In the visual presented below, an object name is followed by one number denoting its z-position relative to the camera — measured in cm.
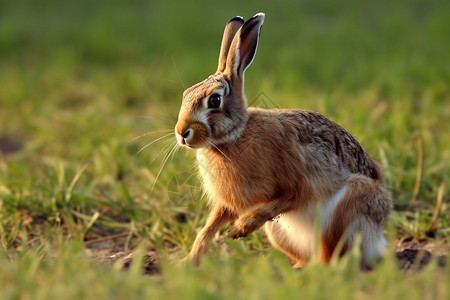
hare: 675
